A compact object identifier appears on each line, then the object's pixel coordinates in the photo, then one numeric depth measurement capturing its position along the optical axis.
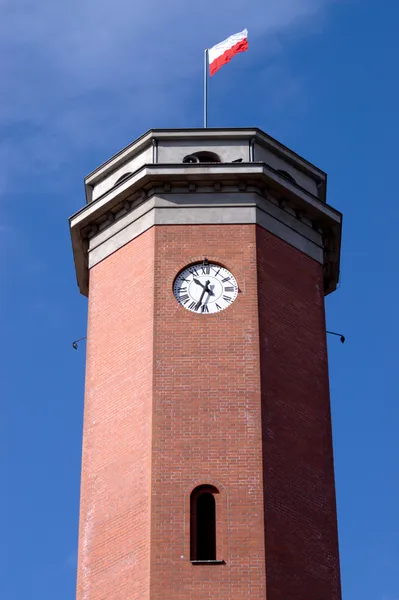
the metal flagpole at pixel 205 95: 42.33
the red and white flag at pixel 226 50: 41.28
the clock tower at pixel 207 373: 34.12
